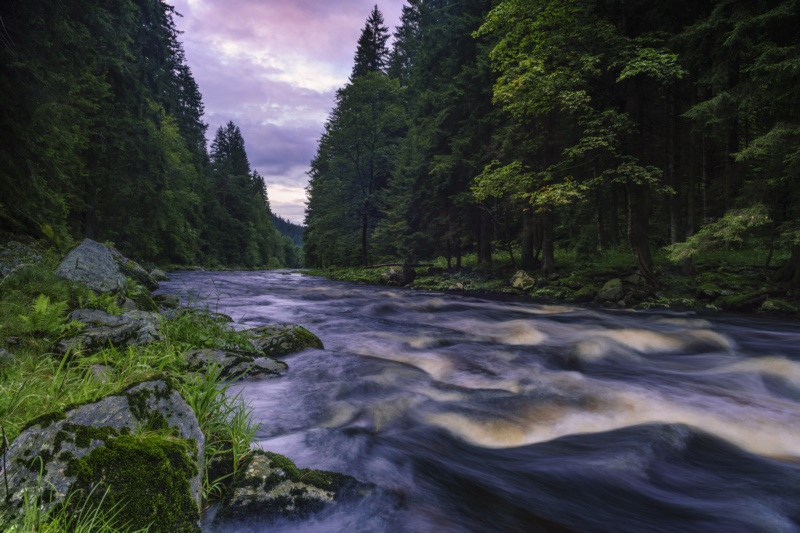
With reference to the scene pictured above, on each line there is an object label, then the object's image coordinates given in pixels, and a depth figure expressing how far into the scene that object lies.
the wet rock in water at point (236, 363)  4.76
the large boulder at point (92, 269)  6.78
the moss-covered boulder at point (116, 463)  1.79
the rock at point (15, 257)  6.43
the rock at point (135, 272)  10.44
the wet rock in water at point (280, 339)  6.27
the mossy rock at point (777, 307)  9.64
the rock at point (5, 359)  3.44
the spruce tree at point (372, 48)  38.34
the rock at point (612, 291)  12.20
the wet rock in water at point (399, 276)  21.22
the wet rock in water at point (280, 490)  2.40
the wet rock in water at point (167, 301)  8.94
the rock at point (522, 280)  15.70
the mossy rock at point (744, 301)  10.27
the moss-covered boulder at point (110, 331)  4.34
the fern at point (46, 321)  4.41
